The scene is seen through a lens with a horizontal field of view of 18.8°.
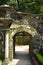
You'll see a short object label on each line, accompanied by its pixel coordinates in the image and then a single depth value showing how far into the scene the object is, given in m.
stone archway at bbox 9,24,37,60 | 11.70
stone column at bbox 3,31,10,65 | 9.34
